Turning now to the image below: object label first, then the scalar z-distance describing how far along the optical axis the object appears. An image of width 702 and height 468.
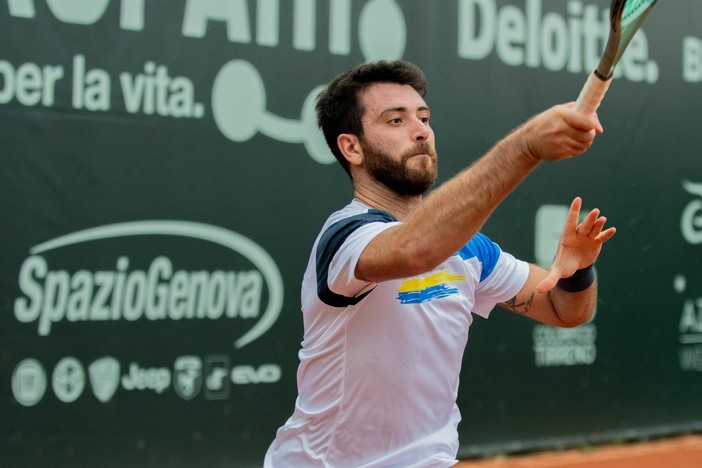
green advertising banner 8.36
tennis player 4.35
